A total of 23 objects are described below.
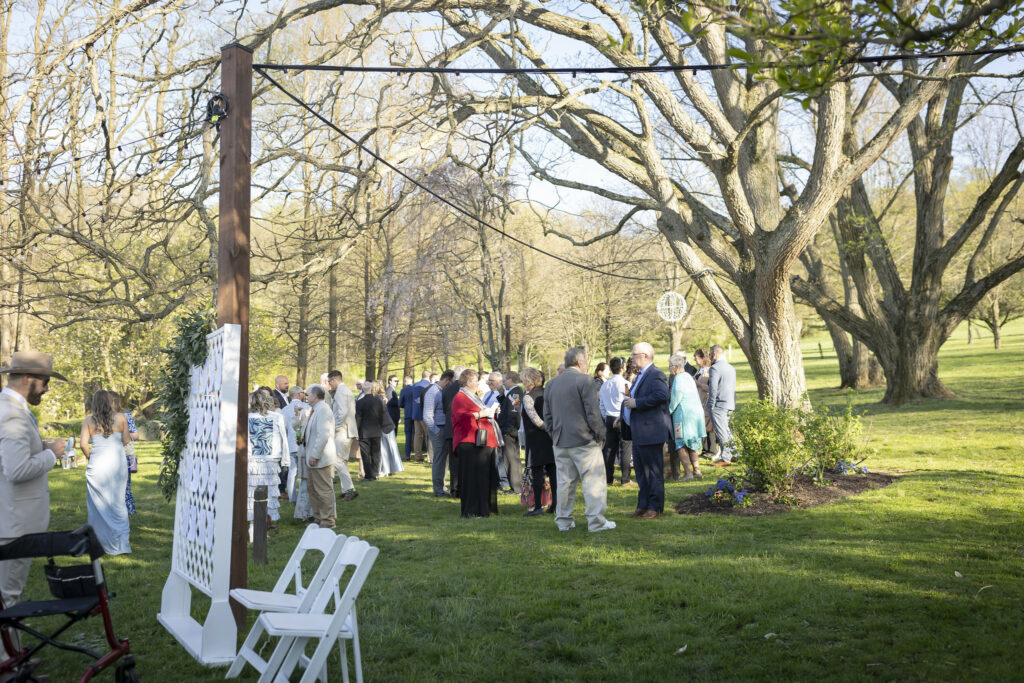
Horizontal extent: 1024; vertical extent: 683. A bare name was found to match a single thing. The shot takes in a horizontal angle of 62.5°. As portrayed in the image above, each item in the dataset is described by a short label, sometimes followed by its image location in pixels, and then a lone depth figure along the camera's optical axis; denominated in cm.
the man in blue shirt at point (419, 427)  1952
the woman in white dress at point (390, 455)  1736
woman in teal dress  1344
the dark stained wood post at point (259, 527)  905
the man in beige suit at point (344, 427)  1341
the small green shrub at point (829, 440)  1119
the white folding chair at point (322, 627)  479
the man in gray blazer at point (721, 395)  1516
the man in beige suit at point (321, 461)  1071
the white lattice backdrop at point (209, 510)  575
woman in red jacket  1152
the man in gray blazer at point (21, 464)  576
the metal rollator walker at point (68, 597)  496
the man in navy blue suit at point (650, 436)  1033
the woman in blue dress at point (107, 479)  1012
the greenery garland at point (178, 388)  670
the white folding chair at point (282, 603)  538
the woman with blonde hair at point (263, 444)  1074
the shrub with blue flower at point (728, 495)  1039
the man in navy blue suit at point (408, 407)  2019
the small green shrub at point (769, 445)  1032
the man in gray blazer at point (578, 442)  977
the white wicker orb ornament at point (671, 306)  1943
